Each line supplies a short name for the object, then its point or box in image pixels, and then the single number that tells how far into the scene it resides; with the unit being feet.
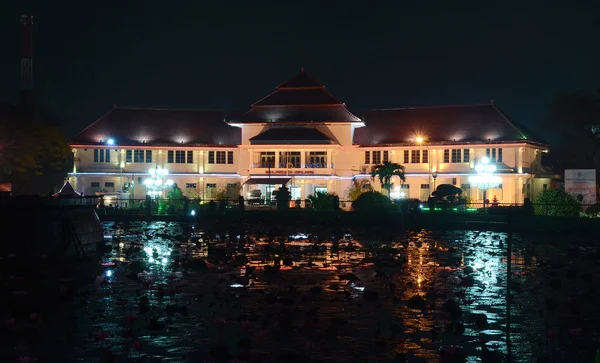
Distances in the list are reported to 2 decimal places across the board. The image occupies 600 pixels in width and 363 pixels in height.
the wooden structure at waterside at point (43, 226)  69.46
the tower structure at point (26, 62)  282.15
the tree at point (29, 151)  224.94
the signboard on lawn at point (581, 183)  159.22
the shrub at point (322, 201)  178.06
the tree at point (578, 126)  276.41
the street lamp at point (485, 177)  192.44
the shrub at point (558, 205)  154.92
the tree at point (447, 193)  195.74
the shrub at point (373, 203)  162.81
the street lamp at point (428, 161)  231.91
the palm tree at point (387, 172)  211.82
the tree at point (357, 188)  205.98
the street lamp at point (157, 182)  220.31
